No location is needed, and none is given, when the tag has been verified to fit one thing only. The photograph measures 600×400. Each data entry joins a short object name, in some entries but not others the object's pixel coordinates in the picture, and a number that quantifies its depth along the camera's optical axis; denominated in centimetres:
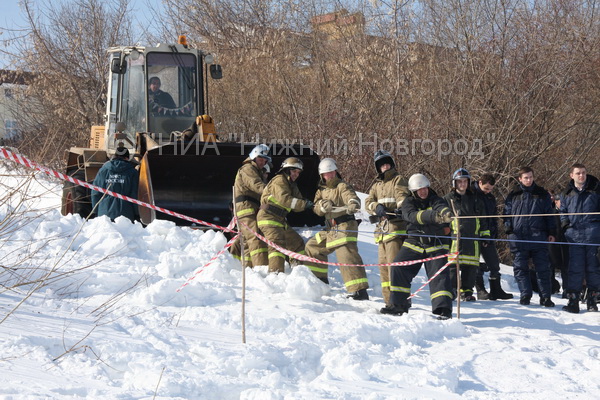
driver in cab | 2227
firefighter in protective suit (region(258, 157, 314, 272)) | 1656
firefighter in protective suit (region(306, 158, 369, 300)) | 1572
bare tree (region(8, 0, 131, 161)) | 4337
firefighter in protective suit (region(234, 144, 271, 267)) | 1741
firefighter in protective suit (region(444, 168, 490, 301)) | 1672
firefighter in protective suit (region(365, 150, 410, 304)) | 1572
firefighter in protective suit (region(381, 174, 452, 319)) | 1418
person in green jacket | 1952
